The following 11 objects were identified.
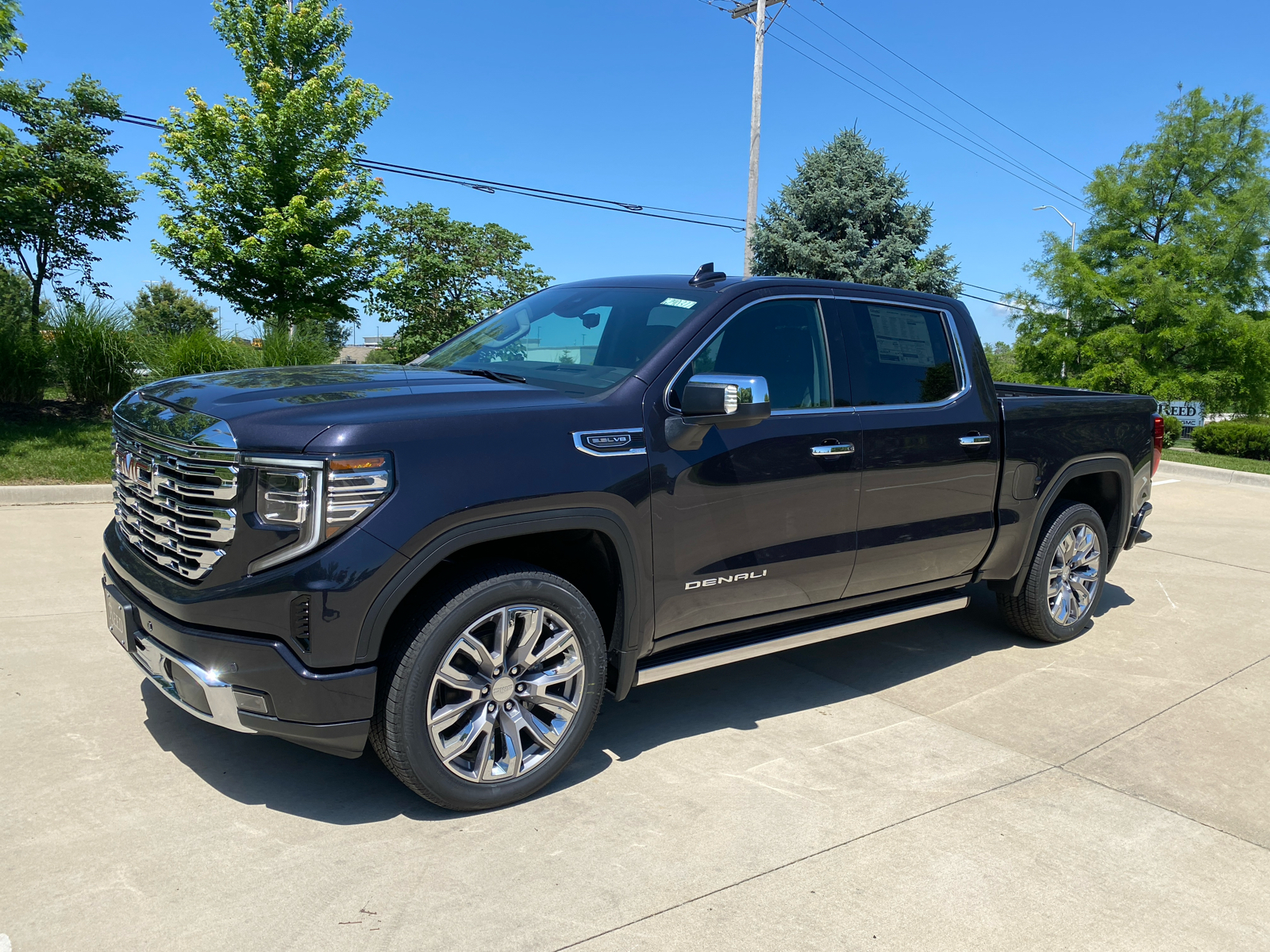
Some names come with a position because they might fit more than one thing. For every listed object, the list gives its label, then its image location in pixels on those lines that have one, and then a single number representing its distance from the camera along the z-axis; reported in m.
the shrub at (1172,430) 20.84
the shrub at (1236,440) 18.53
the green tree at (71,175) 16.88
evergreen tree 22.64
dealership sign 23.09
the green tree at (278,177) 14.31
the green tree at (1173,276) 22.95
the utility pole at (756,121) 20.67
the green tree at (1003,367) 27.02
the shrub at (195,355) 12.27
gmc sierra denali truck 2.97
